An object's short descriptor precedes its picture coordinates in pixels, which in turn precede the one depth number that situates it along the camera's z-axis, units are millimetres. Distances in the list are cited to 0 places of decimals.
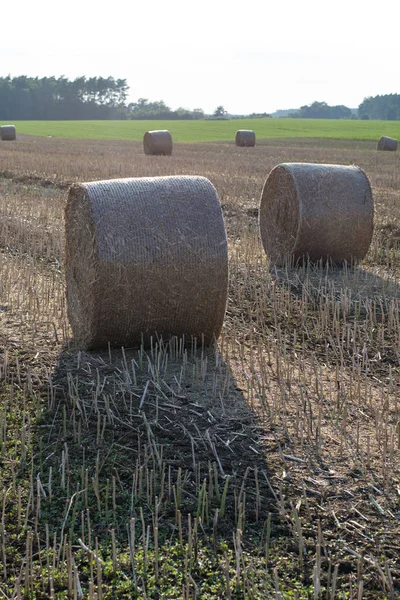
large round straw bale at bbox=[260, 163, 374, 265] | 9523
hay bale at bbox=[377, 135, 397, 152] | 32188
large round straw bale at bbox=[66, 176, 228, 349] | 6117
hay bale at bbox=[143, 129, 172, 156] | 27516
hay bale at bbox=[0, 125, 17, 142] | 37978
